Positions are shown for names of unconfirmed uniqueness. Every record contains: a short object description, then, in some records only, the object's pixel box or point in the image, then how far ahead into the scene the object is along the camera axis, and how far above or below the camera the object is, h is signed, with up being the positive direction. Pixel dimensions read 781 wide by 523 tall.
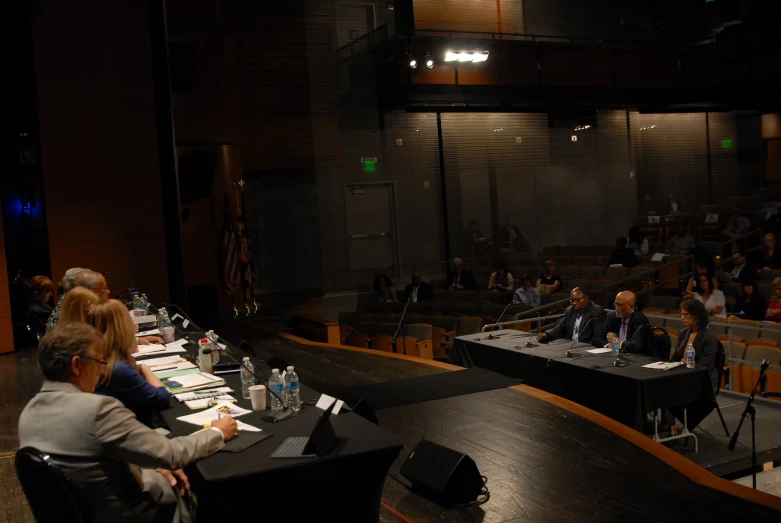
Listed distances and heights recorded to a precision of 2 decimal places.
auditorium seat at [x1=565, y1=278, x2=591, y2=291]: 9.82 -0.79
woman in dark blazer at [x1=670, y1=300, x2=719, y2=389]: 5.20 -0.85
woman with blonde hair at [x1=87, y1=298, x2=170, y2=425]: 2.90 -0.46
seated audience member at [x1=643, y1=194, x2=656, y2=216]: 15.40 +0.26
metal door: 13.17 +0.20
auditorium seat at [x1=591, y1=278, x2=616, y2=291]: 9.66 -0.79
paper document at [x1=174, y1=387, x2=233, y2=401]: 3.30 -0.65
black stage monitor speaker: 3.36 -1.13
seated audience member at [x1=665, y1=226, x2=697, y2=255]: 11.98 -0.41
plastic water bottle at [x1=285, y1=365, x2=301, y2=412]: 3.03 -0.62
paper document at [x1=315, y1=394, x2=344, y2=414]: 2.98 -0.65
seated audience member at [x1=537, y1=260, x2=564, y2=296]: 9.73 -0.75
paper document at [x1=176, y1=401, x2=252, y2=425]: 2.90 -0.66
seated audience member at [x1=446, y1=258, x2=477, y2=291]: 11.02 -0.71
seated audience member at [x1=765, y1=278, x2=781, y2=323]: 6.75 -0.88
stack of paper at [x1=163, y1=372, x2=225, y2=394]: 3.49 -0.64
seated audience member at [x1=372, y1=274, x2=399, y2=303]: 10.84 -0.78
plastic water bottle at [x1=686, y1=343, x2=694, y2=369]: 5.01 -0.96
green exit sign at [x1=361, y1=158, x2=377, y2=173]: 13.30 +1.30
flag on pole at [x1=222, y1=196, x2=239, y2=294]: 10.65 -0.20
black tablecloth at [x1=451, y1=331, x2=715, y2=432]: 4.81 -1.12
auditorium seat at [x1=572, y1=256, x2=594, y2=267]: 11.97 -0.60
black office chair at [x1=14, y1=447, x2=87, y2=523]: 1.97 -0.61
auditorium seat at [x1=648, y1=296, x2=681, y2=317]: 8.11 -0.93
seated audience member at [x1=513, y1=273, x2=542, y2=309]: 9.16 -0.83
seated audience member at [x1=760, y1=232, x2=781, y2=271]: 9.39 -0.57
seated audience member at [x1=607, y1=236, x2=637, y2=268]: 10.70 -0.50
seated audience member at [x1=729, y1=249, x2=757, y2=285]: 7.86 -0.65
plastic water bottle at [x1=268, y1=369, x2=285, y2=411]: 3.19 -0.60
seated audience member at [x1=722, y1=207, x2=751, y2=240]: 12.26 -0.22
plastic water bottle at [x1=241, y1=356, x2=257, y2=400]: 3.32 -0.59
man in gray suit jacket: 2.08 -0.51
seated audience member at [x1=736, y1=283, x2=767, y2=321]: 7.19 -0.91
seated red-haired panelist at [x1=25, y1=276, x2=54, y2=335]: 6.45 -0.40
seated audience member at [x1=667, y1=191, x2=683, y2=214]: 15.35 +0.27
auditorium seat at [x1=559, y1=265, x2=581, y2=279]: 11.12 -0.71
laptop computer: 2.38 -0.67
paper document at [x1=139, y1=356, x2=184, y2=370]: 4.11 -0.62
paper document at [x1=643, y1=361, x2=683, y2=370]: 5.00 -1.00
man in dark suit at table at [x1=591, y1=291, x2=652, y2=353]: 5.59 -0.82
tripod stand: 4.16 -1.12
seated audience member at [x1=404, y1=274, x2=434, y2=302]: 10.29 -0.79
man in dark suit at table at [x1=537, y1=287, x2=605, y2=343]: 6.16 -0.82
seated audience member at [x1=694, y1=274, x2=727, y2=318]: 7.31 -0.83
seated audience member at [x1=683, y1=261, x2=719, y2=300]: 7.54 -0.57
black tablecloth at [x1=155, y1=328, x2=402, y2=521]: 2.31 -0.76
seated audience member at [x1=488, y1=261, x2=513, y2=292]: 10.47 -0.73
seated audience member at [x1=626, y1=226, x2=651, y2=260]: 12.19 -0.38
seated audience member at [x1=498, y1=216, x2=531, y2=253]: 14.17 -0.15
